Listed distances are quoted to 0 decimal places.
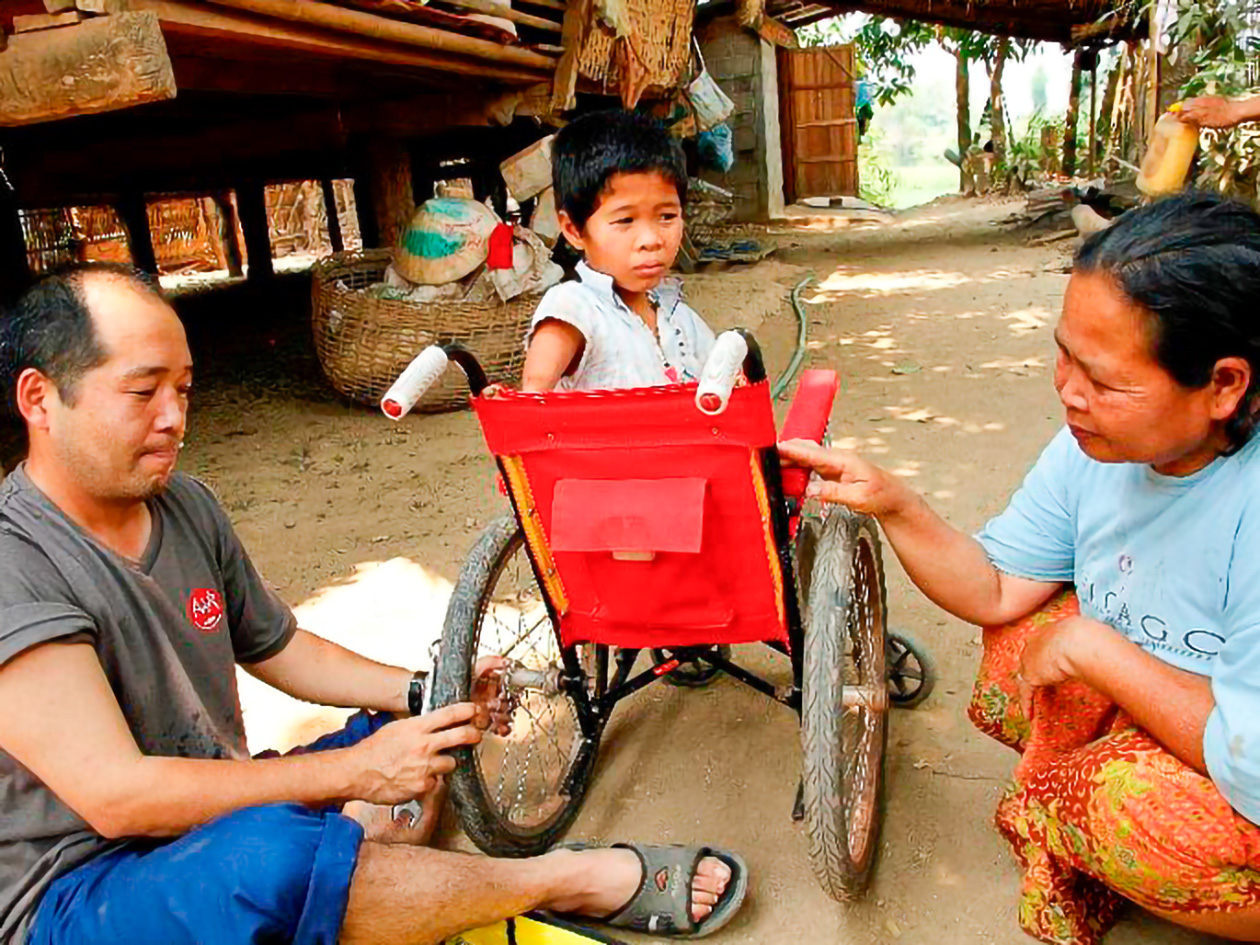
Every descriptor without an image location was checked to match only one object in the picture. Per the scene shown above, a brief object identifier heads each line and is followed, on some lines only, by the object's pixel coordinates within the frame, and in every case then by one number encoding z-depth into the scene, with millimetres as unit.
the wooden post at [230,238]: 12508
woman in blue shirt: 1313
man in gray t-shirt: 1378
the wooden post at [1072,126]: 13656
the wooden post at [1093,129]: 13125
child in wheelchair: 2039
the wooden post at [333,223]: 12219
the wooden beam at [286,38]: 3100
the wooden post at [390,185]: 6000
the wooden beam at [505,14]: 4664
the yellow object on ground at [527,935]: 1659
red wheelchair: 1550
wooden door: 15336
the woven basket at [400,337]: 4918
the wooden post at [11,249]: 6996
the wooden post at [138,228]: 9492
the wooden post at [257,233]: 9836
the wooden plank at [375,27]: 3430
